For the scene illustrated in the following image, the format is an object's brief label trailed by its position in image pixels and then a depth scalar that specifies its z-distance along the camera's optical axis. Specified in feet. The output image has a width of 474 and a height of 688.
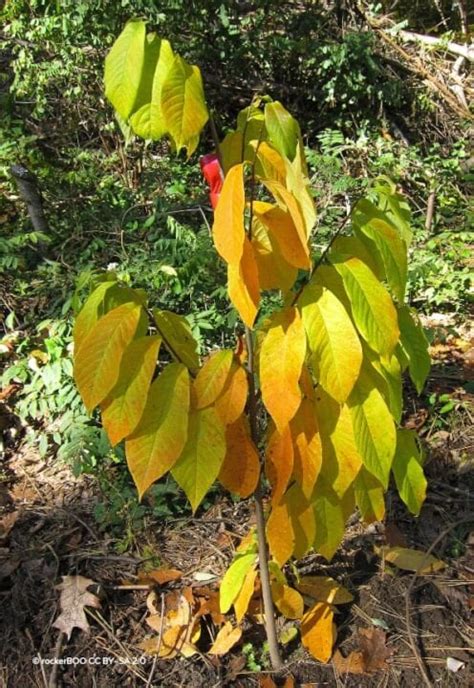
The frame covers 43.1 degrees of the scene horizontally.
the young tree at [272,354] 2.77
